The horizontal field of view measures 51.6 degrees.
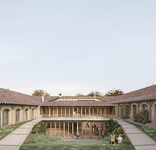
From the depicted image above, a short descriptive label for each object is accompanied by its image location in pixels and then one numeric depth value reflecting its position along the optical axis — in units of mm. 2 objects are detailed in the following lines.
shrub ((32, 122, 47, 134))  23156
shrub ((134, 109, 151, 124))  22766
